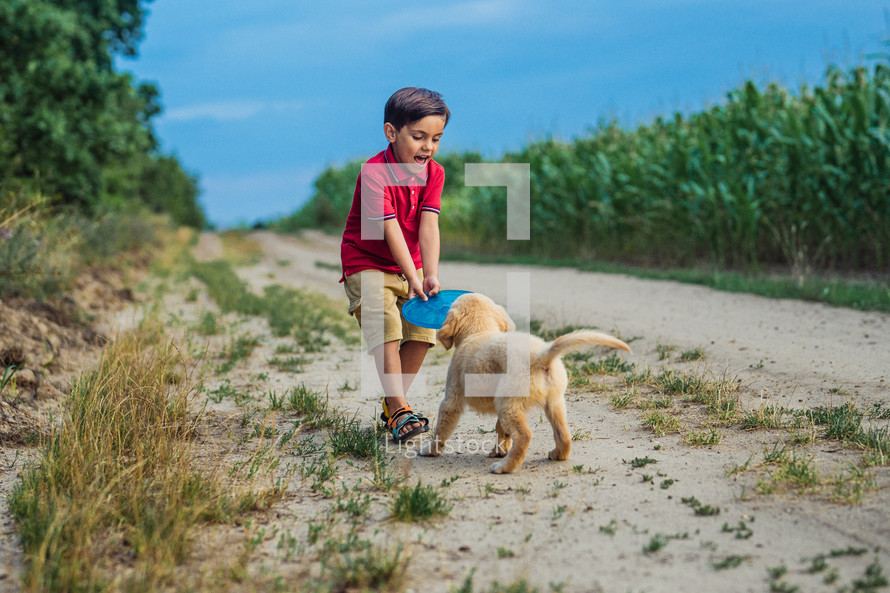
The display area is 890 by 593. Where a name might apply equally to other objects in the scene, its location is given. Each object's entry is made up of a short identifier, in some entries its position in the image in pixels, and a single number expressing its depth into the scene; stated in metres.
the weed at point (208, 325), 8.28
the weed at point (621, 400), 5.02
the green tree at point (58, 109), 14.84
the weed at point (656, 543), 2.78
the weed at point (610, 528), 2.96
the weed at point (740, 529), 2.88
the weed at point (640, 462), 3.79
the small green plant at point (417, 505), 3.14
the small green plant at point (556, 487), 3.42
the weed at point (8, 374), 5.29
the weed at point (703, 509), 3.11
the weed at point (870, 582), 2.41
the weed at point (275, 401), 5.10
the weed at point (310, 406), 4.83
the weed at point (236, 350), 6.59
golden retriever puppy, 3.60
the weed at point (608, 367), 6.04
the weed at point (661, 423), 4.39
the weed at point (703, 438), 4.10
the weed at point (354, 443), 4.16
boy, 4.14
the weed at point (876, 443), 3.56
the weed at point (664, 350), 6.30
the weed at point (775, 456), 3.66
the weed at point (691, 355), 6.18
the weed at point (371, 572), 2.57
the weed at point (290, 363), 6.65
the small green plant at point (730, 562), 2.62
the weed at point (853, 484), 3.14
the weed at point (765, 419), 4.32
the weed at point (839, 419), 4.03
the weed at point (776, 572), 2.54
